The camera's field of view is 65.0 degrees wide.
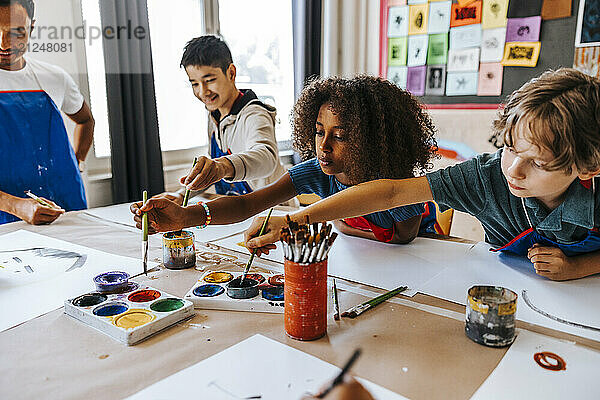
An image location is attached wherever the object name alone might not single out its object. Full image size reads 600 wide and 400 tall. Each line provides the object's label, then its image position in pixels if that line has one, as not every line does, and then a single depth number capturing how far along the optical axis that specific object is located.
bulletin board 2.05
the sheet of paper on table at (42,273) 0.79
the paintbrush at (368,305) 0.74
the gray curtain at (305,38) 2.56
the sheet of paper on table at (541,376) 0.55
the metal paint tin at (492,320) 0.64
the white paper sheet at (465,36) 2.29
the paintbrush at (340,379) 0.42
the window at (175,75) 1.99
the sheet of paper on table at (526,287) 0.74
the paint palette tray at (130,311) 0.67
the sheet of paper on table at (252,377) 0.54
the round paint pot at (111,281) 0.82
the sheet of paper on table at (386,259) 0.90
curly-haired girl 1.09
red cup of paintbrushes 0.65
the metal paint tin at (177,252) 0.95
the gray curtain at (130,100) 1.74
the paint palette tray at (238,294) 0.76
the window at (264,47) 2.32
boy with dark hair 1.47
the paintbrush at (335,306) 0.73
